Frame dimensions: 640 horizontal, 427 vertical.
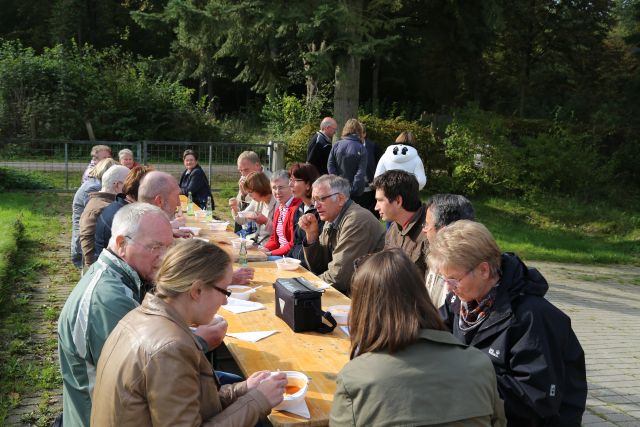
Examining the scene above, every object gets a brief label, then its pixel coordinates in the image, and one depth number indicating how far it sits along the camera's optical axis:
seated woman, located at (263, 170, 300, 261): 6.36
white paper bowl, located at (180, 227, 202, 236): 6.54
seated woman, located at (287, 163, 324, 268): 6.13
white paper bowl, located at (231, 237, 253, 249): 5.68
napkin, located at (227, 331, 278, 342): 3.40
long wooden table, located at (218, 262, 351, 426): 2.65
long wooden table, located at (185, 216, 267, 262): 5.49
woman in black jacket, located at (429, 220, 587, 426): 2.65
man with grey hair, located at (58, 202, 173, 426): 2.70
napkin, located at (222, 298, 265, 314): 3.94
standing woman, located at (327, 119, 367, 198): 8.40
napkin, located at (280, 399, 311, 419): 2.58
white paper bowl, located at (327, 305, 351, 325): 3.73
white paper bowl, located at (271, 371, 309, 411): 2.59
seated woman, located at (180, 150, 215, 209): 9.48
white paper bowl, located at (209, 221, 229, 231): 6.98
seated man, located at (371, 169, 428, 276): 4.55
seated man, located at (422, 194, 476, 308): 3.78
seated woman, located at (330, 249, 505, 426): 2.03
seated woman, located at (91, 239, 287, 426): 2.09
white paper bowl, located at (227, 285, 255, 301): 4.18
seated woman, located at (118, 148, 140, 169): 9.73
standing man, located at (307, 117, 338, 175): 9.01
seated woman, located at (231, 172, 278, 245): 6.98
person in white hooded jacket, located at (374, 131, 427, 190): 8.38
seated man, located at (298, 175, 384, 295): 4.97
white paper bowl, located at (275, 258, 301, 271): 5.05
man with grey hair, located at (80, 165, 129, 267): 5.58
